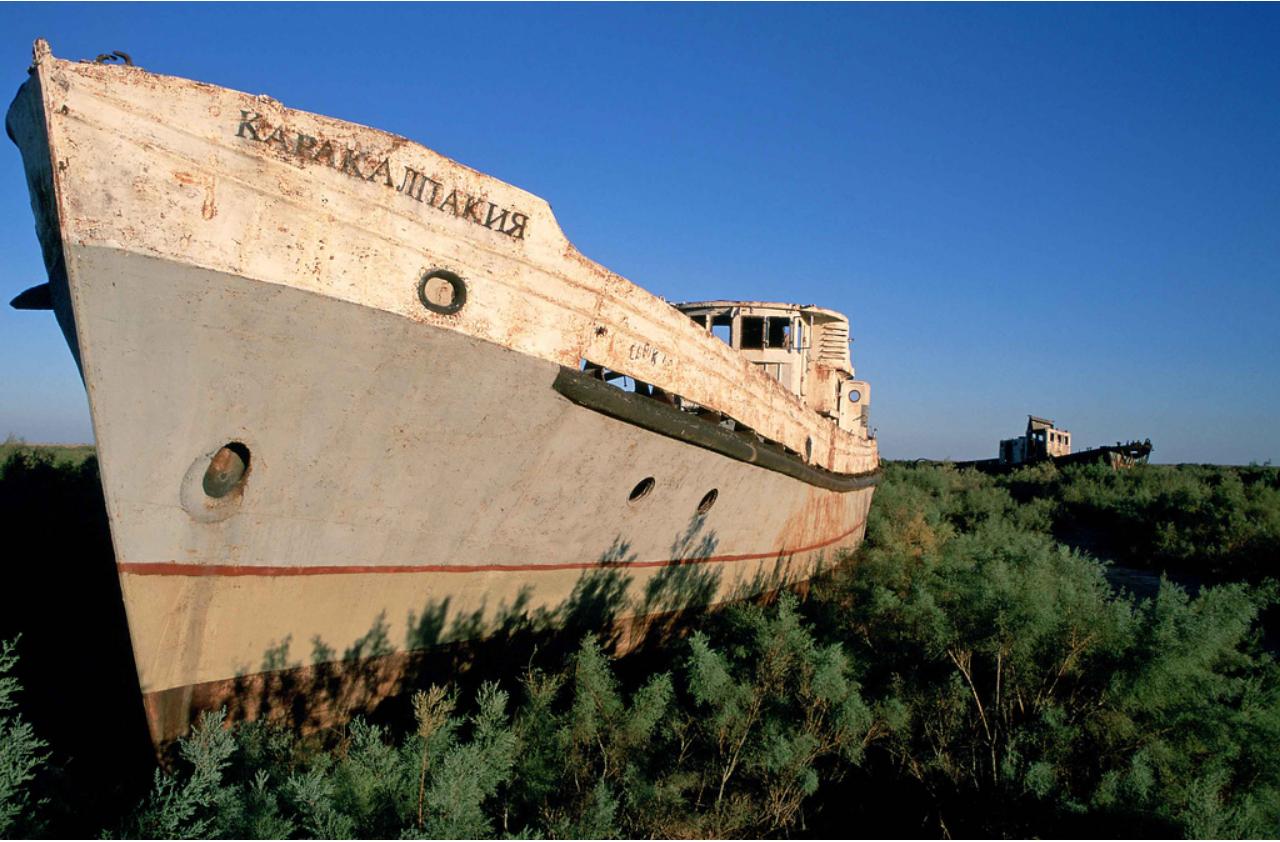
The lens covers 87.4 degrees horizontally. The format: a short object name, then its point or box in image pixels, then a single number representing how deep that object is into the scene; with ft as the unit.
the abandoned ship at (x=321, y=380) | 10.62
